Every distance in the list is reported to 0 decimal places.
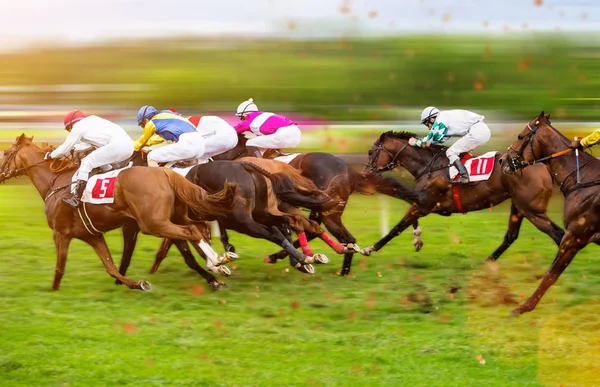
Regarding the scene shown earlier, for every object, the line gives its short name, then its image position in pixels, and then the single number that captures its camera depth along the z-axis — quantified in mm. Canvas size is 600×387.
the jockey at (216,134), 18594
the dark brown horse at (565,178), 14367
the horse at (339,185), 17844
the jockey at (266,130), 19422
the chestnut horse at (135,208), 15180
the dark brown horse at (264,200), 16078
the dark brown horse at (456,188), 17844
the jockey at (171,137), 17000
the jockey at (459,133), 18672
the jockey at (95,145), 15562
